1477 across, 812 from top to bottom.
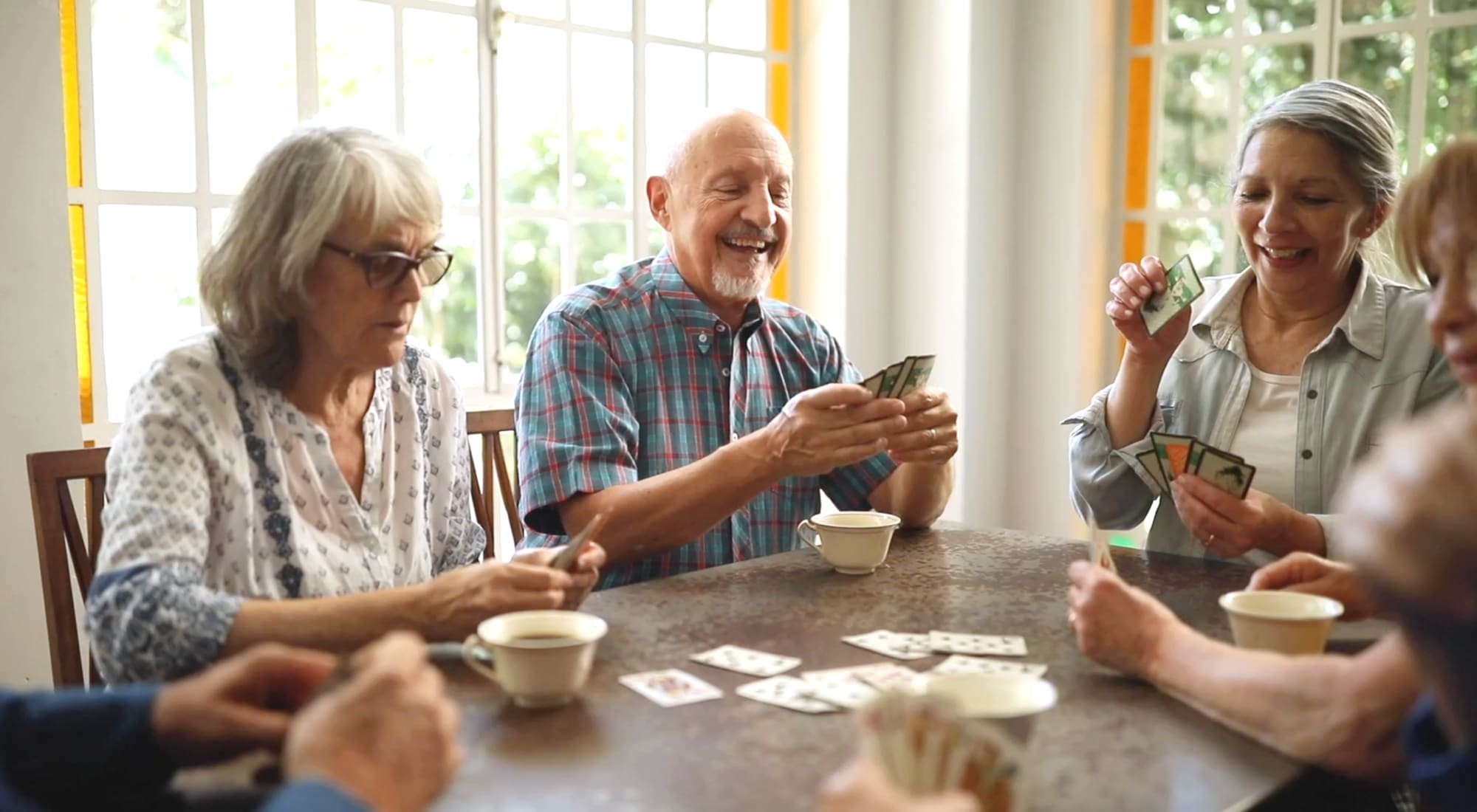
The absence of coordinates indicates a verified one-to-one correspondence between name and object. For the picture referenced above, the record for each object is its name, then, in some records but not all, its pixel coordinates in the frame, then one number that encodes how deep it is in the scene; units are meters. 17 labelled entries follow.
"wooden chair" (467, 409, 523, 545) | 2.46
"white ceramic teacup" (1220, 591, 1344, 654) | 1.46
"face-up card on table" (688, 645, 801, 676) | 1.50
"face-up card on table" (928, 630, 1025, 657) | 1.59
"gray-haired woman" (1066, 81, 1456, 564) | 2.20
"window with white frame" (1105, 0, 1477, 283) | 3.66
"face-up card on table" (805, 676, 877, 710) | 1.38
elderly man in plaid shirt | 2.12
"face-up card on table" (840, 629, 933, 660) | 1.58
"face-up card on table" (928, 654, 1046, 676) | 1.51
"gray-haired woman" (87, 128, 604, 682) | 1.48
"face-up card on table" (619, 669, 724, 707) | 1.40
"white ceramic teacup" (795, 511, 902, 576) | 1.97
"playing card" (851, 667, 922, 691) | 1.45
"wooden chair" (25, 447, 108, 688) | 1.87
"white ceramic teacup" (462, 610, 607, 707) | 1.34
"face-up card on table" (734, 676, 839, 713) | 1.37
